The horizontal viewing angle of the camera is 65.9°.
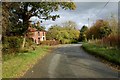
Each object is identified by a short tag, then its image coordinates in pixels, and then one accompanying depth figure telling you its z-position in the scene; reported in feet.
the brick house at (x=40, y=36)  123.13
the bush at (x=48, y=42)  90.76
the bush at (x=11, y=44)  33.47
